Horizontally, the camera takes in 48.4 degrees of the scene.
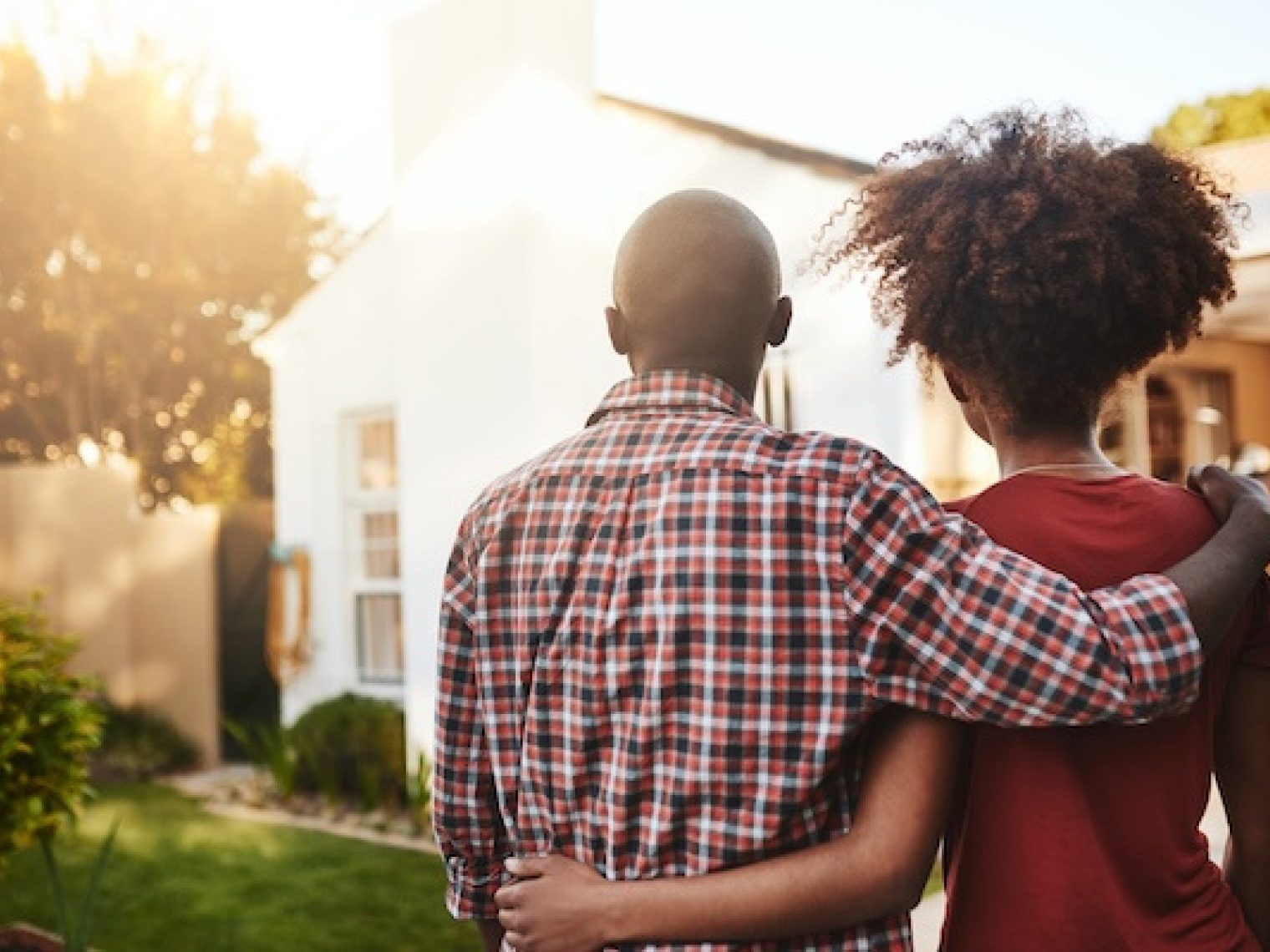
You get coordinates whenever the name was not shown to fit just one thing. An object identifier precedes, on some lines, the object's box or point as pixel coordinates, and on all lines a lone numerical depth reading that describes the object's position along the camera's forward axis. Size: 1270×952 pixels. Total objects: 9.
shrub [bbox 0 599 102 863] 4.35
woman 1.42
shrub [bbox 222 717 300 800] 8.25
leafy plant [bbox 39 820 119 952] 4.04
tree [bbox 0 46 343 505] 17.34
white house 6.91
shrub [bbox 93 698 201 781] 9.75
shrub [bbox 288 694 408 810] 7.79
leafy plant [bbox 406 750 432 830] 7.14
